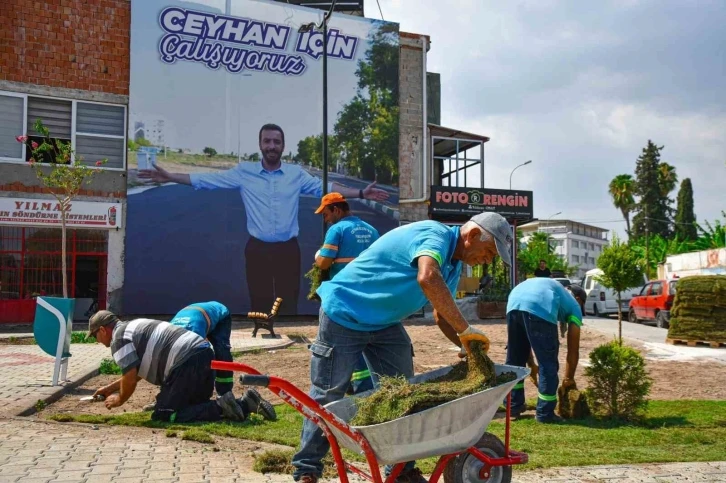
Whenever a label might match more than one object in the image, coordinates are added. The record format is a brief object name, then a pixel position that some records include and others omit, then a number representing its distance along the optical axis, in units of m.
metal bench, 16.88
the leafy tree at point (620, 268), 12.99
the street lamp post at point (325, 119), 19.47
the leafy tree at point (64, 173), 16.64
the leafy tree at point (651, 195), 68.56
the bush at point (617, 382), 7.12
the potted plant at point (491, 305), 22.88
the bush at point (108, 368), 10.28
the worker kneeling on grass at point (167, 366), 6.32
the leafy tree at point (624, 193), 69.62
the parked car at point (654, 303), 21.83
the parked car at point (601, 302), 28.27
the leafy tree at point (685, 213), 72.38
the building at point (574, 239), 116.31
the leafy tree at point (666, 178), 70.56
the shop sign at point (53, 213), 20.09
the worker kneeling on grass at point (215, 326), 7.10
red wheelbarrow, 3.75
